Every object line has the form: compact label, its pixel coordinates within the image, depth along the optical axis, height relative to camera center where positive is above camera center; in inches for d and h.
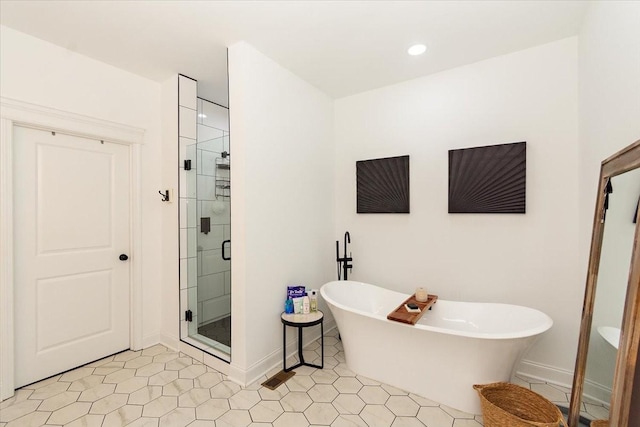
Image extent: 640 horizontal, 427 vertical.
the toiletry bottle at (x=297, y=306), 101.6 -33.2
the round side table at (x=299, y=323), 94.6 -36.4
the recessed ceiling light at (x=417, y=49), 91.7 +51.5
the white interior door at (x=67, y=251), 87.7 -13.8
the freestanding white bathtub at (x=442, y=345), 73.1 -37.0
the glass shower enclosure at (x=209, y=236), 112.3 -10.4
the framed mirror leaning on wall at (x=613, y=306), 40.2 -15.7
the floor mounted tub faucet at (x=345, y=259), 120.6 -20.3
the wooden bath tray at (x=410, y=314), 78.0 -28.9
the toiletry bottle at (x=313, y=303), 103.1 -32.8
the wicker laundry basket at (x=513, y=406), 61.8 -45.0
